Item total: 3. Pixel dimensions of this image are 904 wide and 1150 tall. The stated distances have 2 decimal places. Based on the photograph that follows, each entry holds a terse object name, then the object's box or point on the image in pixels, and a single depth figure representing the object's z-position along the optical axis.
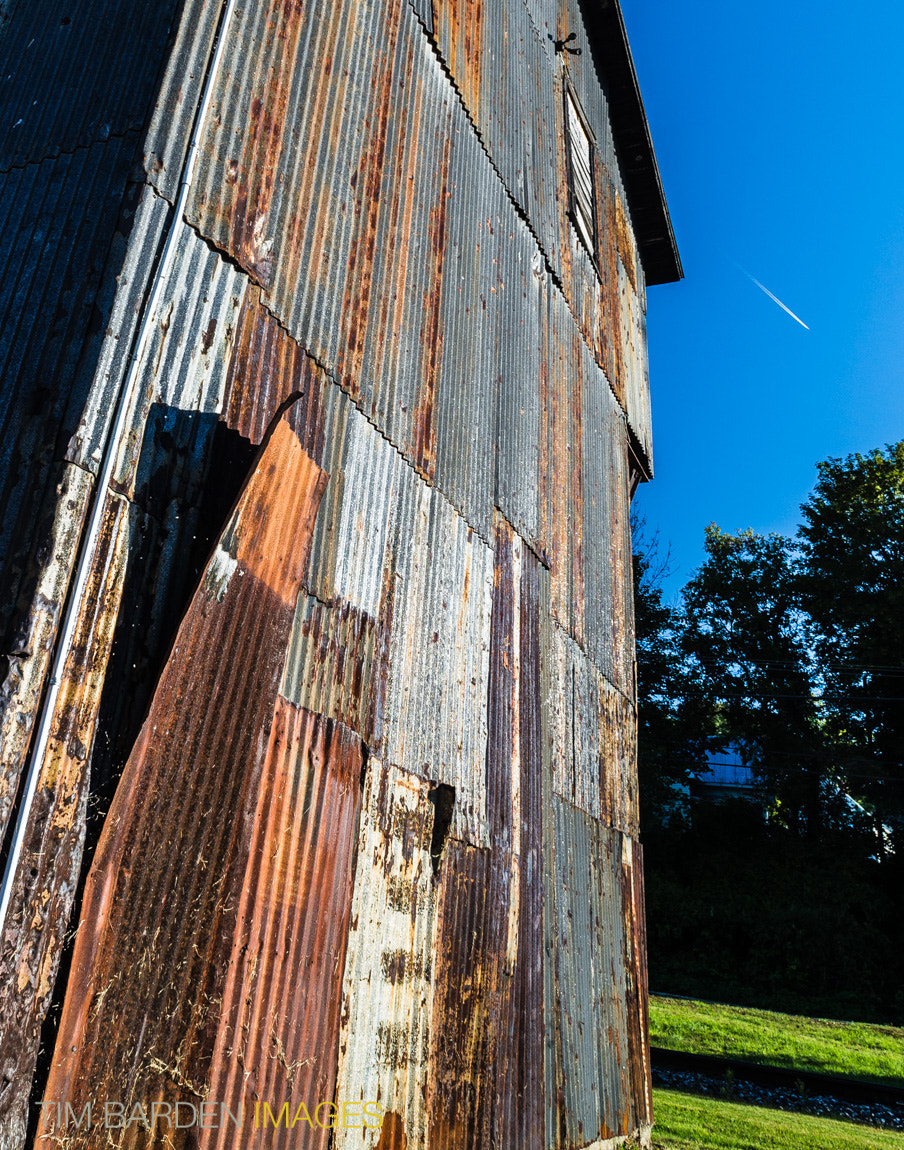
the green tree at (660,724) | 28.47
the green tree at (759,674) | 28.25
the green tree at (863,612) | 26.91
